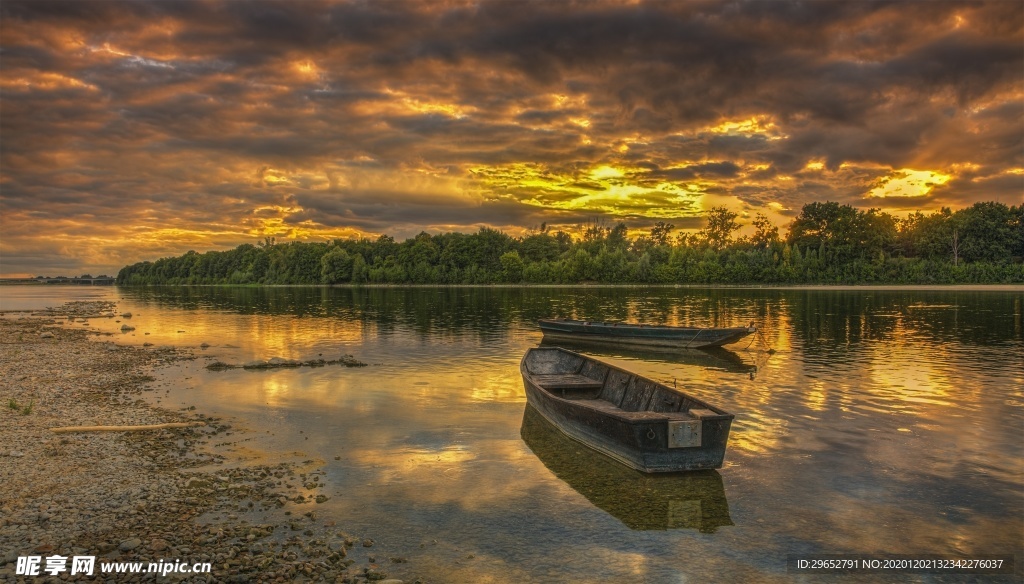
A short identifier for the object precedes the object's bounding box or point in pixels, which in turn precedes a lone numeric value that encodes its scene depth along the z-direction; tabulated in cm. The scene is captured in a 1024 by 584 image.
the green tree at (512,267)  17262
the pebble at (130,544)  943
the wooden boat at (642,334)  3725
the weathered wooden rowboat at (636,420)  1356
